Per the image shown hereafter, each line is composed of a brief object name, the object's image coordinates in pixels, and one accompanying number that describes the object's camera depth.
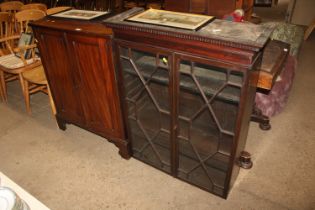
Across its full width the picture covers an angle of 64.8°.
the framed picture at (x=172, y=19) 1.34
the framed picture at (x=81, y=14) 1.78
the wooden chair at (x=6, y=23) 2.66
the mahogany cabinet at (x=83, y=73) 1.63
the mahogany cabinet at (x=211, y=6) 3.53
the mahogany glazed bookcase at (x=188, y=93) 1.21
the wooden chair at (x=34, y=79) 2.36
